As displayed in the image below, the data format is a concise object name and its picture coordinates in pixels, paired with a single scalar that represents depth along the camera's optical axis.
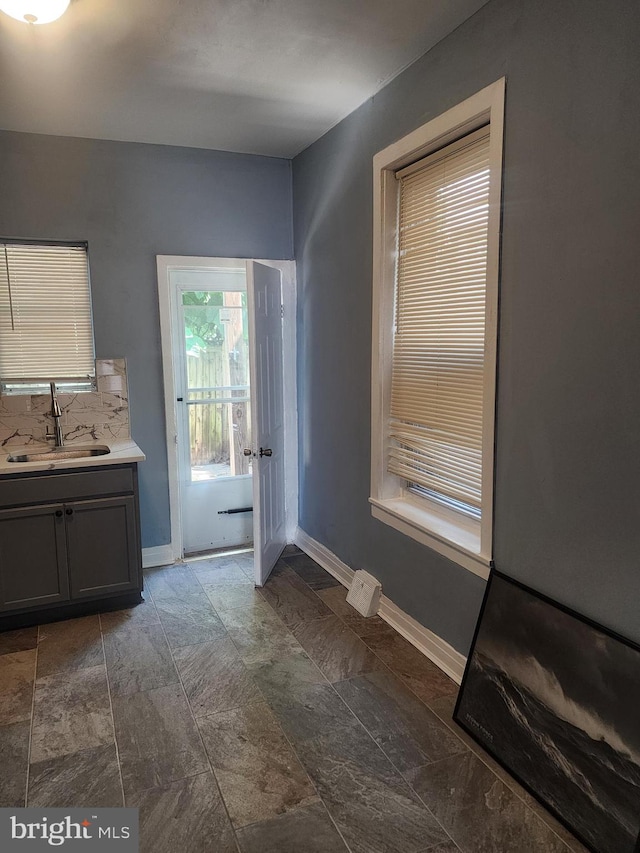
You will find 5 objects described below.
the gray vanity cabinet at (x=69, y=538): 2.95
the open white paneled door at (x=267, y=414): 3.31
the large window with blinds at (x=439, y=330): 2.25
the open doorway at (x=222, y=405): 3.66
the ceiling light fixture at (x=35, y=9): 1.89
